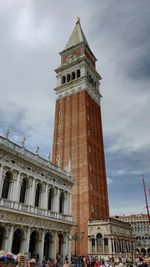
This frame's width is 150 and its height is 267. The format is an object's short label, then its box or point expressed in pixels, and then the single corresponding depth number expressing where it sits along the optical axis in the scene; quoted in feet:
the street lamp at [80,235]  128.08
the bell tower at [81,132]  139.33
